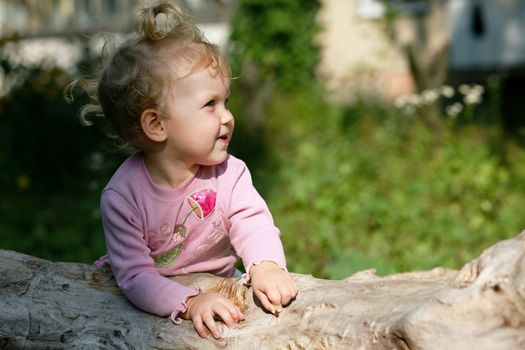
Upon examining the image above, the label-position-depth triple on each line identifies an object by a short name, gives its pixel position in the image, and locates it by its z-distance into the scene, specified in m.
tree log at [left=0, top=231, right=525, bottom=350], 1.72
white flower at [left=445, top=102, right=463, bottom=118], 6.40
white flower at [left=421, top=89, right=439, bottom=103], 6.86
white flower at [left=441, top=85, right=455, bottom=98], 6.57
